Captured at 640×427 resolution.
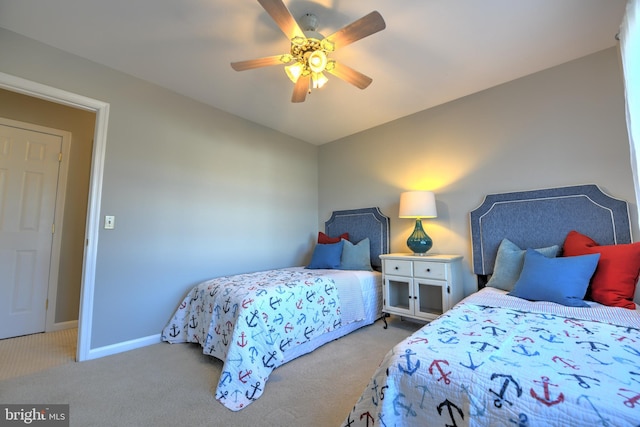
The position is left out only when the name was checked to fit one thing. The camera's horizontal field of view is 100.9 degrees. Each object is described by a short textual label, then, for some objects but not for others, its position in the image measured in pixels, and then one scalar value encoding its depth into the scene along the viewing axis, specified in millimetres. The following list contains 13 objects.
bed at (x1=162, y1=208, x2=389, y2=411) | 1764
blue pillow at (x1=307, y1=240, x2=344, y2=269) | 3224
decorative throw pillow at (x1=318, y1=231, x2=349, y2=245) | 3629
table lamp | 2754
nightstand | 2490
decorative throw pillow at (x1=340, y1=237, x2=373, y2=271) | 3199
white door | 2629
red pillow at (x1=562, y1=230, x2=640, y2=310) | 1671
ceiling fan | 1498
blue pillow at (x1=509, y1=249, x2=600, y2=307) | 1697
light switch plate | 2270
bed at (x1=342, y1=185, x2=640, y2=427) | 762
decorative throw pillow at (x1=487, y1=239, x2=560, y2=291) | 2125
